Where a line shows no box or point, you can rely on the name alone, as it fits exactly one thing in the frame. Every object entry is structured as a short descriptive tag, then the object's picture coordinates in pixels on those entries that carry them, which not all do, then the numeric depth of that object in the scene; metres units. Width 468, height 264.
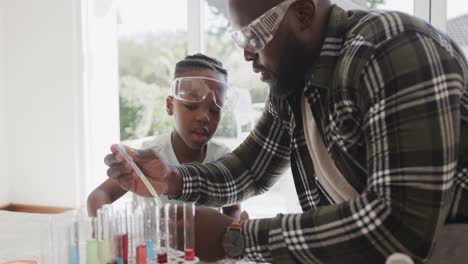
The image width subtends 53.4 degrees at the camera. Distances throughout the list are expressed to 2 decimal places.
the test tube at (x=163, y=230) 0.84
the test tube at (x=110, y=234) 0.77
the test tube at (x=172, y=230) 0.86
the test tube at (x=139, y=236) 0.78
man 0.68
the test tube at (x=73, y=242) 0.78
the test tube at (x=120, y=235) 0.77
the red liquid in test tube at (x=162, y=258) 0.80
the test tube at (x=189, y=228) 0.85
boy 1.51
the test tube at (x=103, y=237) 0.78
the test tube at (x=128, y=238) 0.78
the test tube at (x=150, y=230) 0.81
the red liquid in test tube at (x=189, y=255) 0.80
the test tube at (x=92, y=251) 0.77
